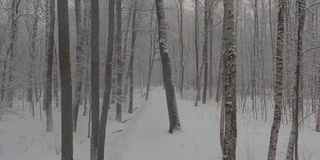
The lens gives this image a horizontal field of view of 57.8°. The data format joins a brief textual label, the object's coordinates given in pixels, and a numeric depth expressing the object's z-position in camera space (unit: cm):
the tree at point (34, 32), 2353
